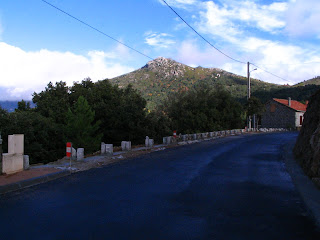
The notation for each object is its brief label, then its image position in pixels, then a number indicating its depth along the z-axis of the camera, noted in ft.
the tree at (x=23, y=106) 111.46
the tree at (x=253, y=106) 149.07
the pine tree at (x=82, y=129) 93.56
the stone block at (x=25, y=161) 35.05
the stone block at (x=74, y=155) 45.52
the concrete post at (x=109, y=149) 50.95
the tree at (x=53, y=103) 107.34
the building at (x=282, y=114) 204.85
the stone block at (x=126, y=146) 58.08
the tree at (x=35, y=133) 76.13
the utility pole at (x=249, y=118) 150.86
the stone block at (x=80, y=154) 43.42
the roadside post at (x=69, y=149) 39.63
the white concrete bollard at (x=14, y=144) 32.99
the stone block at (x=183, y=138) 87.29
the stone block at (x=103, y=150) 52.29
